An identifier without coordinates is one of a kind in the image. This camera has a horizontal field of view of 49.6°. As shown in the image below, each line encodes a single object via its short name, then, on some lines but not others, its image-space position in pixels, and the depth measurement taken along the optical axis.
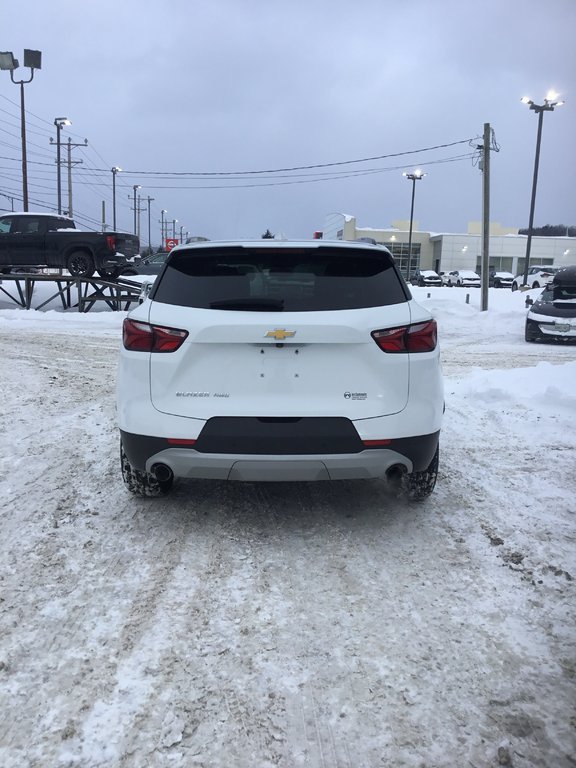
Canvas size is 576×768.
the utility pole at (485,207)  23.42
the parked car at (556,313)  15.84
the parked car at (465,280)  52.72
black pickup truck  19.27
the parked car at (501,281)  53.41
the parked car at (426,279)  52.34
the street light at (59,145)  43.73
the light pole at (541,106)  35.34
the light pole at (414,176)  52.72
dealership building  77.56
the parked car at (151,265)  30.29
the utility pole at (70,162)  57.34
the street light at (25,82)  31.17
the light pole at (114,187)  60.66
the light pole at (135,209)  89.55
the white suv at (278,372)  3.46
